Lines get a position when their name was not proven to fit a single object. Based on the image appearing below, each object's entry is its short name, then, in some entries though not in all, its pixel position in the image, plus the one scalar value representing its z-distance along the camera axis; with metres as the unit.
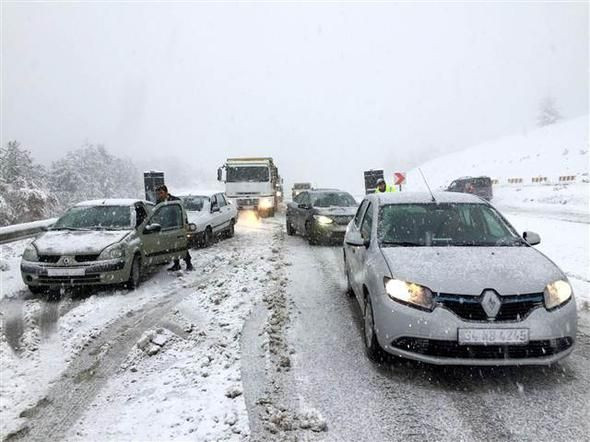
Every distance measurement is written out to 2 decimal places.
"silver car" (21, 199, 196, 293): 7.17
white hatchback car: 12.66
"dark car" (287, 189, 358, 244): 12.12
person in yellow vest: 12.55
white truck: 22.62
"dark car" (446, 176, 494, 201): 27.11
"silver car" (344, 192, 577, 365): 3.69
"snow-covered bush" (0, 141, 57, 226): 27.92
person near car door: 9.53
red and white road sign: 21.34
